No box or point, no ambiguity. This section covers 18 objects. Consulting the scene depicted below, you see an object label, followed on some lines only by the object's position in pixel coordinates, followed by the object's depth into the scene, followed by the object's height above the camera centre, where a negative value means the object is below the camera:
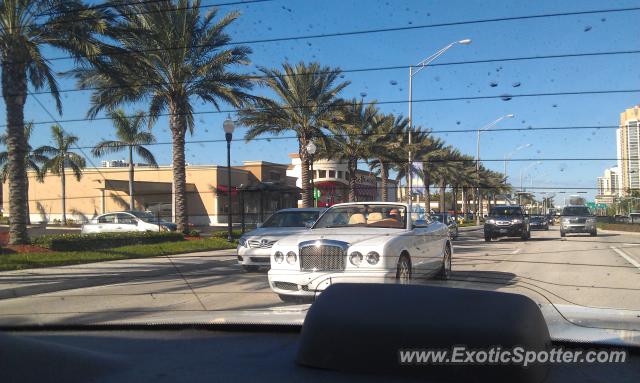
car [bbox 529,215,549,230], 18.36 -0.92
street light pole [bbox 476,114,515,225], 23.38 -0.35
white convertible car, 7.17 -0.73
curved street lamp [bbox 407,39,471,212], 21.18 +3.98
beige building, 19.42 +0.85
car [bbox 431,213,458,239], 12.32 -0.79
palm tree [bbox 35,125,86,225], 43.25 +3.91
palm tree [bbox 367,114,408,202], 28.75 +3.02
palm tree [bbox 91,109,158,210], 34.50 +4.16
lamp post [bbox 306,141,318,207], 18.33 +1.63
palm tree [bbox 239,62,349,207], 22.81 +3.87
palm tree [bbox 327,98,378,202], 26.00 +3.11
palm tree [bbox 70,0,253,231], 18.14 +4.70
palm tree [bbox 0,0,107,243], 16.64 +4.64
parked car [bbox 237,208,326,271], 11.68 -0.77
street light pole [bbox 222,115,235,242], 19.45 +2.46
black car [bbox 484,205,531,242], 17.58 -0.84
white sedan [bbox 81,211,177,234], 24.66 -0.76
